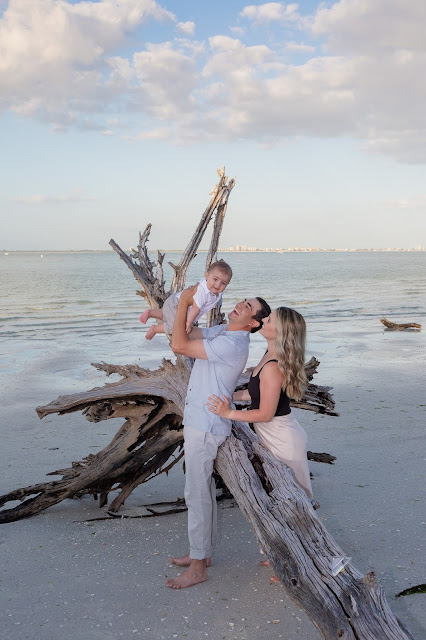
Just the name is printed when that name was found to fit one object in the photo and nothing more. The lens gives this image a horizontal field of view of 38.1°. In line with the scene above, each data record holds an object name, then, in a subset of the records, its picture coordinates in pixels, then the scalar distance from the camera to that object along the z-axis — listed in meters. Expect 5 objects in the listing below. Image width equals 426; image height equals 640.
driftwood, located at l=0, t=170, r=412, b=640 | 3.05
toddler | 4.78
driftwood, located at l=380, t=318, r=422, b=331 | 19.10
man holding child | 4.19
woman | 3.99
